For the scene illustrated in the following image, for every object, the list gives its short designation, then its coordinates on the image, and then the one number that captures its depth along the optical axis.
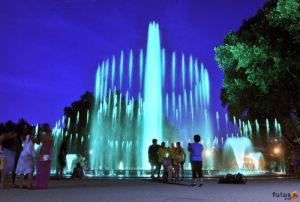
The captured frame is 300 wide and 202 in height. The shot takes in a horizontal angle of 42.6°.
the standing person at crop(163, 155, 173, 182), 17.22
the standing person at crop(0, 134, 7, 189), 12.63
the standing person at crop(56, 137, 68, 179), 18.31
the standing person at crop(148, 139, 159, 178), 18.39
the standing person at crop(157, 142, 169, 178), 18.05
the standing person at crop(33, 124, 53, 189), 12.47
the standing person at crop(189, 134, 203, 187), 14.64
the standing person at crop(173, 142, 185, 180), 18.11
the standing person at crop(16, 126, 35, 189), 12.63
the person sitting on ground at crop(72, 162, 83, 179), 19.25
